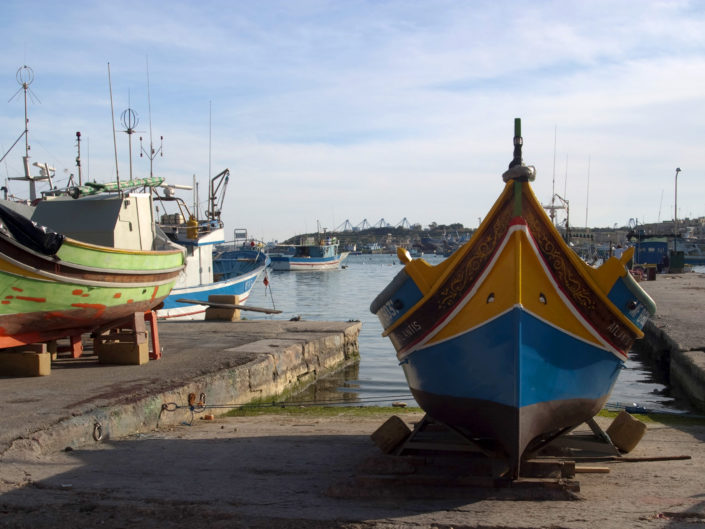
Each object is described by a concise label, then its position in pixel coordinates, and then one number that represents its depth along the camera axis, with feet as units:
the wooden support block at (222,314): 56.44
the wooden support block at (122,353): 34.30
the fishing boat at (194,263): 81.59
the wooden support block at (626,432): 21.16
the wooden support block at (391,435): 20.53
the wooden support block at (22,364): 30.68
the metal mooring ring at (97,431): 23.29
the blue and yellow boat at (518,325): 17.97
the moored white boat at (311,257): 279.49
